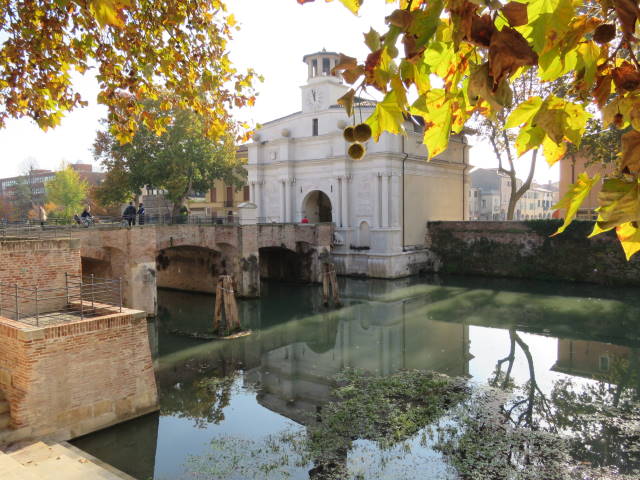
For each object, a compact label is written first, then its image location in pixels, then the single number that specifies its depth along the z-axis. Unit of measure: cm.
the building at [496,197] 6831
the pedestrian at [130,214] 1940
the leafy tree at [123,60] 546
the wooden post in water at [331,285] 2142
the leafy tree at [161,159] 3027
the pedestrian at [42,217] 1768
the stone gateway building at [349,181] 2939
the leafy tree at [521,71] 137
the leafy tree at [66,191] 4431
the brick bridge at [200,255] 1833
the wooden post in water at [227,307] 1695
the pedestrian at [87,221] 1817
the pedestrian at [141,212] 2361
